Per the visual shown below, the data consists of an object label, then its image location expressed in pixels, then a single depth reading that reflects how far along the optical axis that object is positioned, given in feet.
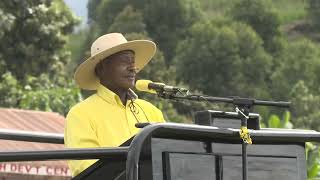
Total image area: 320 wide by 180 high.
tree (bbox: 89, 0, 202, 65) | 228.22
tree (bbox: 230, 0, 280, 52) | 236.22
